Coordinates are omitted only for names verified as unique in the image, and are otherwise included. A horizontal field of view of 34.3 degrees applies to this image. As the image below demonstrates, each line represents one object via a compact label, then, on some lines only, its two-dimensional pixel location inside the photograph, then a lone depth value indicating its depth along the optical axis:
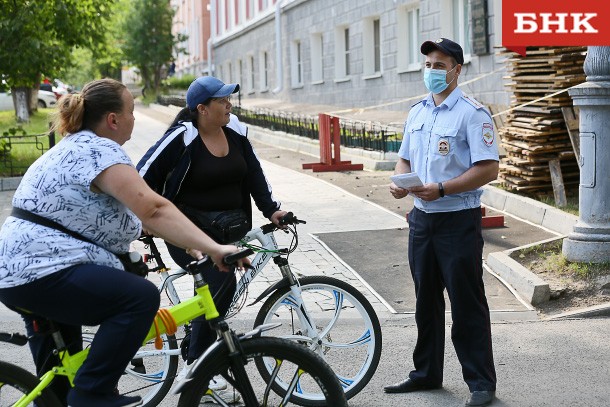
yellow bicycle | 4.06
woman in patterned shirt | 3.94
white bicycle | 5.43
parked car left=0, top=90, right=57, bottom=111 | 53.48
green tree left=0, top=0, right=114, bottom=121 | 18.08
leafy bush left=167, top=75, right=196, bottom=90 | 57.64
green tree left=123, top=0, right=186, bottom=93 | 57.03
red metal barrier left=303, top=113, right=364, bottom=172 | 17.25
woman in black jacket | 5.48
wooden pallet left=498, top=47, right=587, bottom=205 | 11.75
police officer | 5.44
